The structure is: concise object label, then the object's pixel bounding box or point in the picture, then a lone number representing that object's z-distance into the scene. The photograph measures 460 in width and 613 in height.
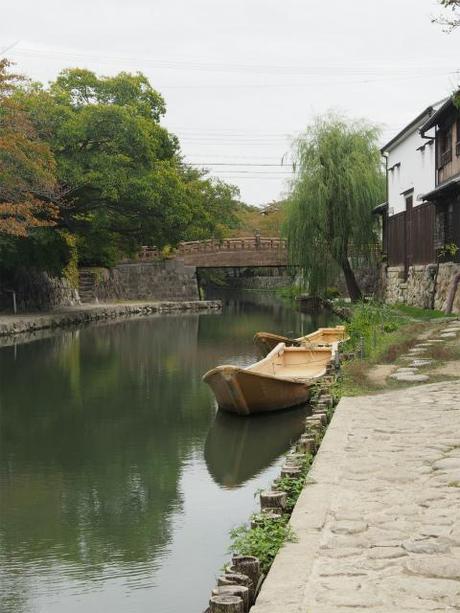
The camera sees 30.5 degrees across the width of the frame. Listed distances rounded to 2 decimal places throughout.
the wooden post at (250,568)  4.66
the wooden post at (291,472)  6.81
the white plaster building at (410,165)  26.56
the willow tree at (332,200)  33.50
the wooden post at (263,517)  5.62
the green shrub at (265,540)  5.06
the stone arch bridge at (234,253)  47.66
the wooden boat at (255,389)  12.01
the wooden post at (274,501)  5.93
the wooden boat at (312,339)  17.16
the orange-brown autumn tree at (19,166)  23.91
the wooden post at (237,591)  4.29
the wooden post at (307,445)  7.89
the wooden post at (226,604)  4.18
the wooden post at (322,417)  9.28
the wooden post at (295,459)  7.29
